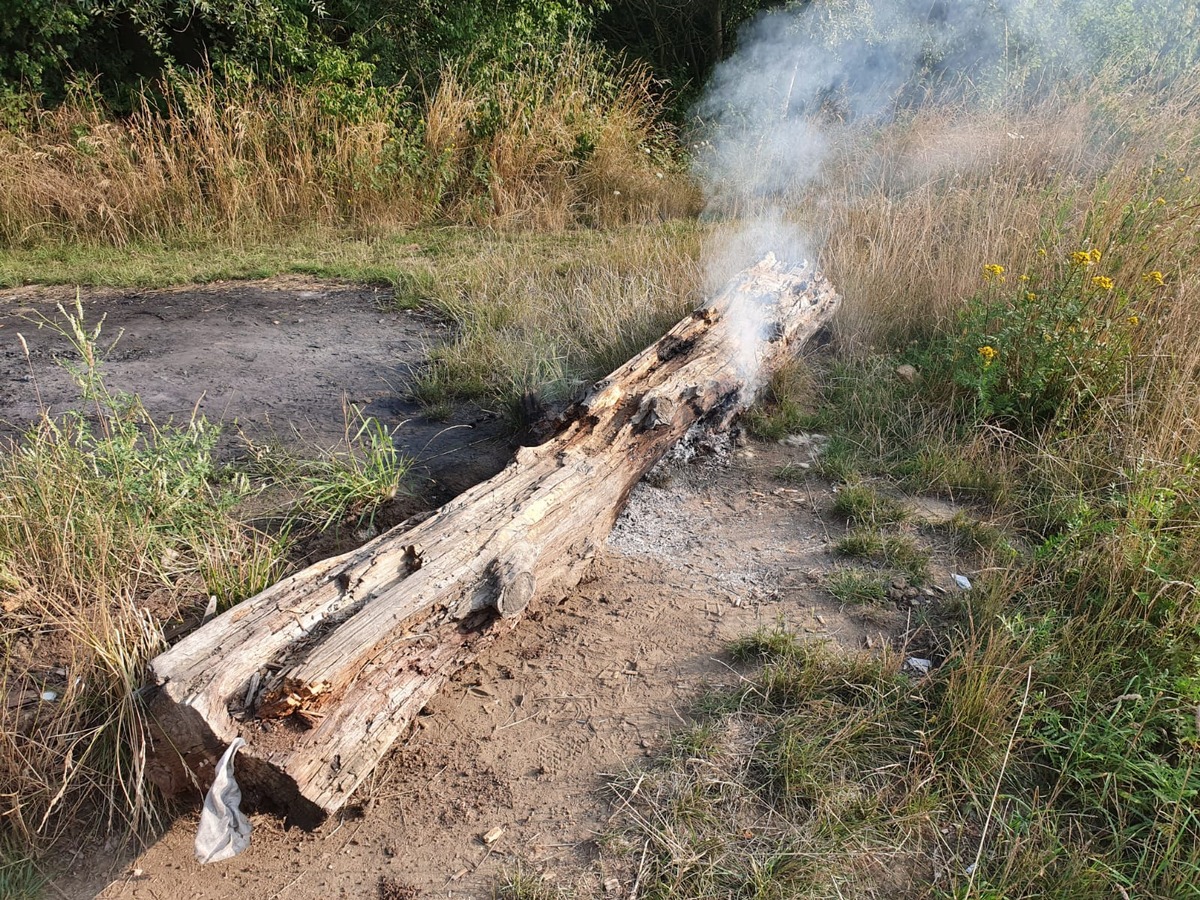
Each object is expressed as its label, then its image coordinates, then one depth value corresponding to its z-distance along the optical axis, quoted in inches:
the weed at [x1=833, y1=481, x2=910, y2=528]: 139.1
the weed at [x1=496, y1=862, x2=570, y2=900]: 84.5
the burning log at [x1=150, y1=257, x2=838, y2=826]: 87.4
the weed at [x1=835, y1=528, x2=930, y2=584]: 128.3
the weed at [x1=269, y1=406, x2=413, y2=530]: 134.2
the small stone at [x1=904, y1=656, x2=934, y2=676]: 109.4
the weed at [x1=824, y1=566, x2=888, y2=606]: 122.4
